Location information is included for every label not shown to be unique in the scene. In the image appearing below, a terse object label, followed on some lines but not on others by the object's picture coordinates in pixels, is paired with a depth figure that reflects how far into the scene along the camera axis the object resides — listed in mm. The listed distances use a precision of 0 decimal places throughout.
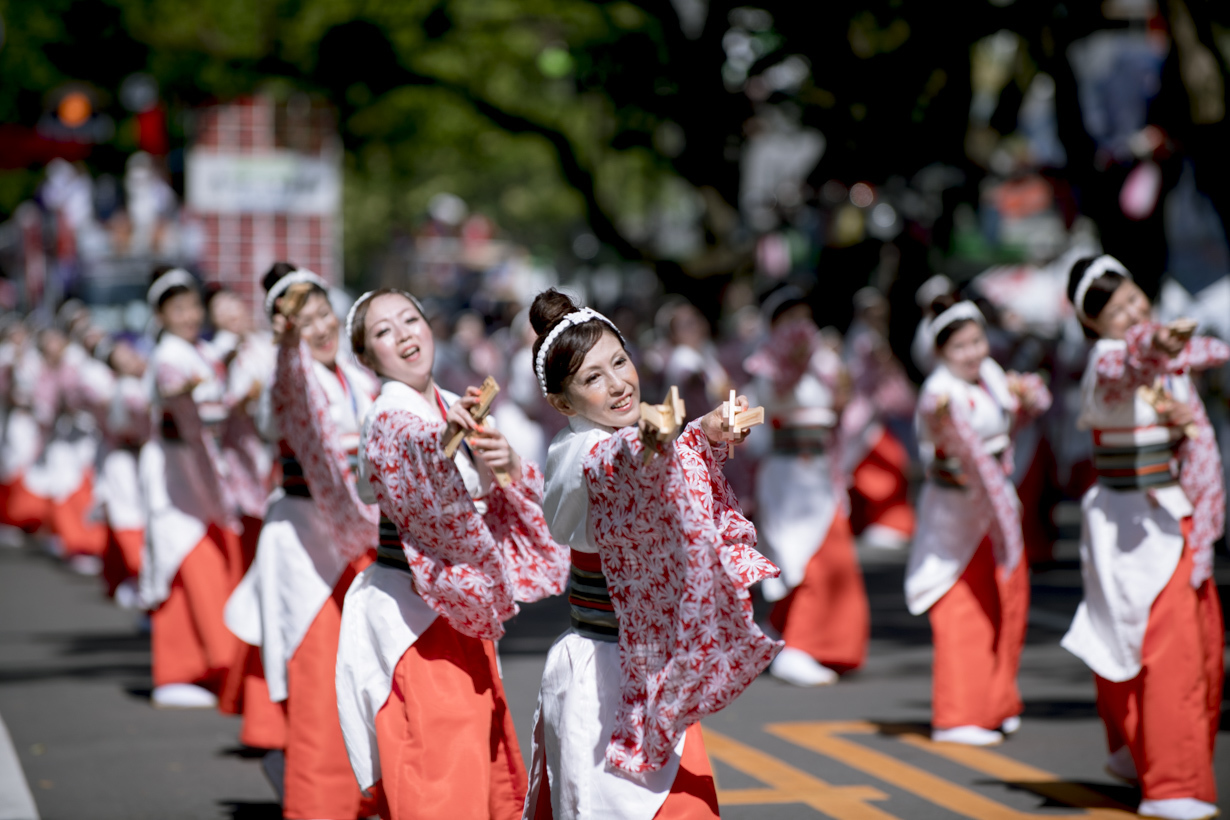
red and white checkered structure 38000
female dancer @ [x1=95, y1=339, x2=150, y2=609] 20828
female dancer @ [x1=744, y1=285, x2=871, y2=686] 17000
